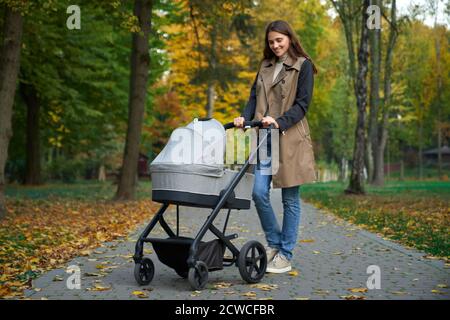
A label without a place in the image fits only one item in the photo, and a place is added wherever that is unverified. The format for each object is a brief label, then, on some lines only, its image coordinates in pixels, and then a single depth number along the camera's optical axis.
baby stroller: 5.79
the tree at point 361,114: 21.27
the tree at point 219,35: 19.14
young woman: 6.54
